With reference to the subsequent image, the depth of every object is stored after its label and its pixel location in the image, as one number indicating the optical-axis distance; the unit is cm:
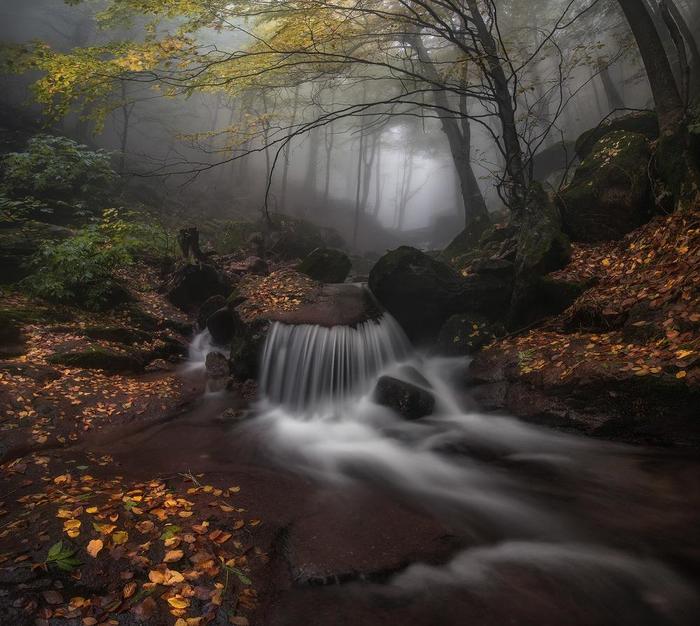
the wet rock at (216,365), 819
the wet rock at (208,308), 1017
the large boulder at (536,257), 718
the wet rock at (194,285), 1073
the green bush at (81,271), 801
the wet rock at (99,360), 664
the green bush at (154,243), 1170
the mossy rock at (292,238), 1584
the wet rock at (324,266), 1138
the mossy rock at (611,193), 709
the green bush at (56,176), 1159
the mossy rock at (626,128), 853
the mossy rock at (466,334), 776
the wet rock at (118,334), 770
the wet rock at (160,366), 794
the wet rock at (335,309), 828
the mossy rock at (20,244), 856
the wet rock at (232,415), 643
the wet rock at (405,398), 671
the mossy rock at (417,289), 868
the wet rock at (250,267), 1243
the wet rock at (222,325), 947
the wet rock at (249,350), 792
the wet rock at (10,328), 662
